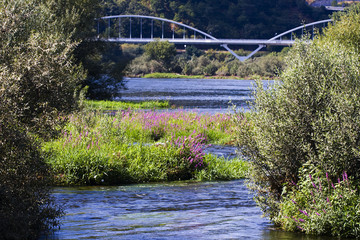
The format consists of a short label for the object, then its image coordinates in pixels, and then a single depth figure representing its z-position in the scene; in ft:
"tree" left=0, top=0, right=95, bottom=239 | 46.17
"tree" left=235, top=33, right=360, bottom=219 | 53.98
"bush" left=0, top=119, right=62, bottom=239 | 45.26
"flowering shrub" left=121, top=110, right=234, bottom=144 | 126.40
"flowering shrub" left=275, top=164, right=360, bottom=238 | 51.70
